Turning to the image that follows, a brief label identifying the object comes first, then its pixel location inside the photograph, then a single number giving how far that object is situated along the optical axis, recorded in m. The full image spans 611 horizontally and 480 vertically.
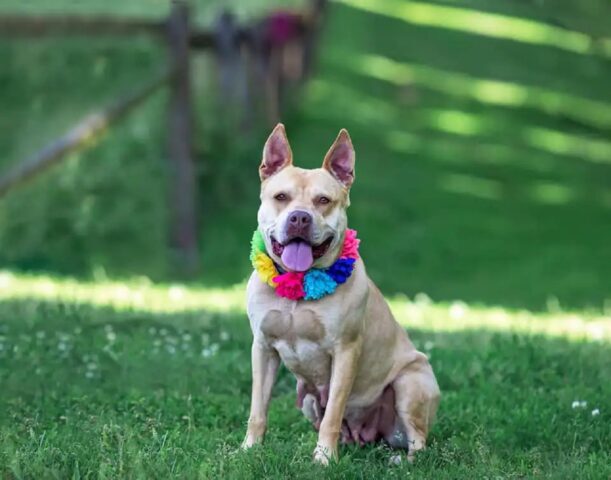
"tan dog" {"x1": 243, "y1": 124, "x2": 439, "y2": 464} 10.11
